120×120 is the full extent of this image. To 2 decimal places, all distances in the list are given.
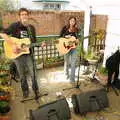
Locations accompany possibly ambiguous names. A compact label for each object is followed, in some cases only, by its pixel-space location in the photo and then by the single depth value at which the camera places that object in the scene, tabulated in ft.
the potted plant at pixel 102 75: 8.31
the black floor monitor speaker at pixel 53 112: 5.44
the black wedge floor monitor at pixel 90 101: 6.21
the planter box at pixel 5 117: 5.62
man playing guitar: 6.47
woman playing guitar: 7.71
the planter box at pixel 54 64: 10.25
